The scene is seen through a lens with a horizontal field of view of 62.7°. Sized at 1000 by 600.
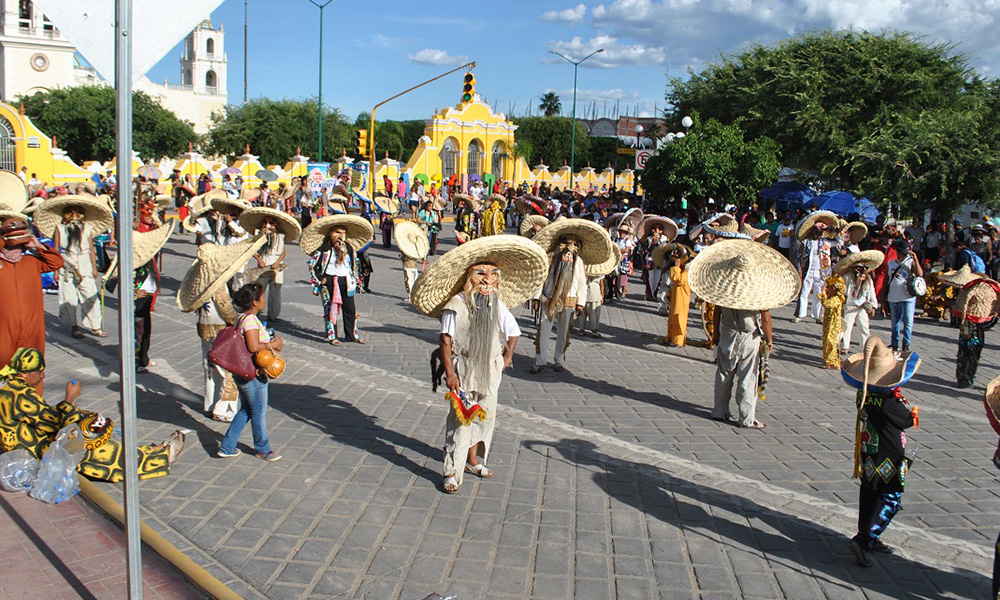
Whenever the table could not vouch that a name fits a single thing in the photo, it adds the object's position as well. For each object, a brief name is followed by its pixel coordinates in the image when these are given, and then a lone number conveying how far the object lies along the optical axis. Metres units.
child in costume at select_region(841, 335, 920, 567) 5.07
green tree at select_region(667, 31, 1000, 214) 24.25
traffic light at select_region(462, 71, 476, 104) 23.28
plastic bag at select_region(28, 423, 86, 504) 5.91
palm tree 100.75
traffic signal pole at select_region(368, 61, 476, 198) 27.58
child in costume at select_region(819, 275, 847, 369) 10.77
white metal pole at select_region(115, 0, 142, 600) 3.29
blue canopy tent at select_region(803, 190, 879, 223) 21.22
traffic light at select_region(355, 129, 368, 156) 26.91
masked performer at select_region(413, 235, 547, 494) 6.17
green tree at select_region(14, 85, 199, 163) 51.62
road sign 23.80
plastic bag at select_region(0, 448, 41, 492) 6.02
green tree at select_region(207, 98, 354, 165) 56.22
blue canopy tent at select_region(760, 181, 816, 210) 25.41
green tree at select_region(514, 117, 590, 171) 69.44
